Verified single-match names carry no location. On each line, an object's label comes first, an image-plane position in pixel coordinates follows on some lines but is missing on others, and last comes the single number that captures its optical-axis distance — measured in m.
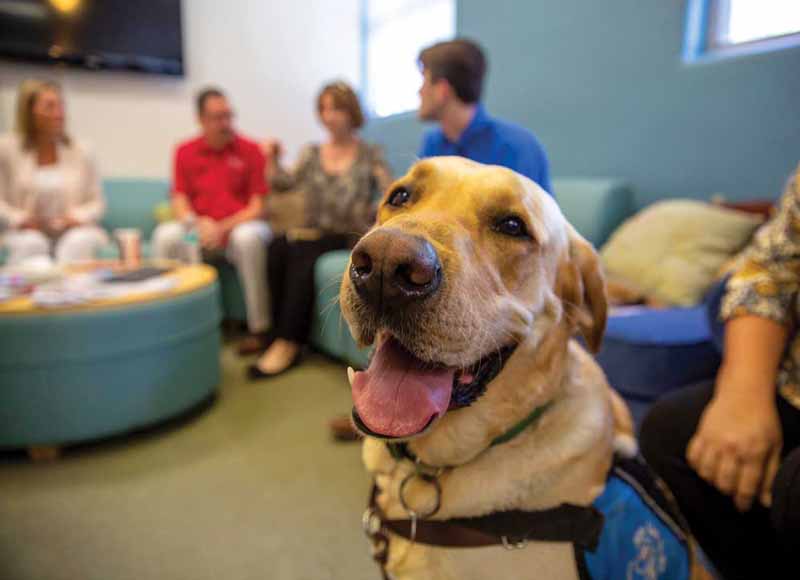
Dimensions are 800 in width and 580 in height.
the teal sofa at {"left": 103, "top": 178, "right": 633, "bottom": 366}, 2.50
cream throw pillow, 1.92
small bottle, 2.88
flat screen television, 3.64
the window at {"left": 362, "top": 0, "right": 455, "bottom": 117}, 4.47
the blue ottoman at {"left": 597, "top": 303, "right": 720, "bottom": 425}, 1.42
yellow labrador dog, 0.67
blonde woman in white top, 2.90
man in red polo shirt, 3.12
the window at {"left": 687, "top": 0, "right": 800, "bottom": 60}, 2.08
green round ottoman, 1.74
